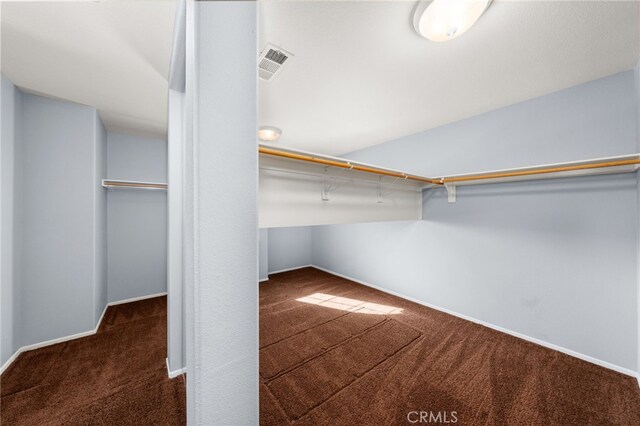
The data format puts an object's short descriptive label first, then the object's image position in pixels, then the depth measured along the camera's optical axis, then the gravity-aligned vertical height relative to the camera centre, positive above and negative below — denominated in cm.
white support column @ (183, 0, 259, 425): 62 +0
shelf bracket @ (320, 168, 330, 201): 219 +25
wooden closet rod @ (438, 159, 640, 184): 163 +35
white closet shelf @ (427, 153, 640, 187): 163 +35
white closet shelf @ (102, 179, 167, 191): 282 +40
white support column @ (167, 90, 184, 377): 178 -1
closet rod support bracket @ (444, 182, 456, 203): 283 +26
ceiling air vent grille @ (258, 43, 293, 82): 164 +120
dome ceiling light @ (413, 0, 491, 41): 122 +112
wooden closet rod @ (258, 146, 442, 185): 148 +41
